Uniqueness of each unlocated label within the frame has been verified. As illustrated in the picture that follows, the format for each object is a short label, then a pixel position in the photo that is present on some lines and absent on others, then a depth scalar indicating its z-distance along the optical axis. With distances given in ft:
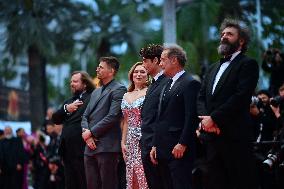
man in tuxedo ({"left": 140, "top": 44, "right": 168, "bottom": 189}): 38.89
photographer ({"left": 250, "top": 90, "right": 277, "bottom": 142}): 51.37
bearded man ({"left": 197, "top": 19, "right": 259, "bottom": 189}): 32.41
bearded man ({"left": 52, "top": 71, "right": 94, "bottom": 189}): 48.64
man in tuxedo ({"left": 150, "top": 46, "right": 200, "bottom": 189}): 36.28
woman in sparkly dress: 42.62
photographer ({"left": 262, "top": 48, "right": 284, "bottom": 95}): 57.55
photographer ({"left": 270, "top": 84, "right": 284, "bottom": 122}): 49.33
